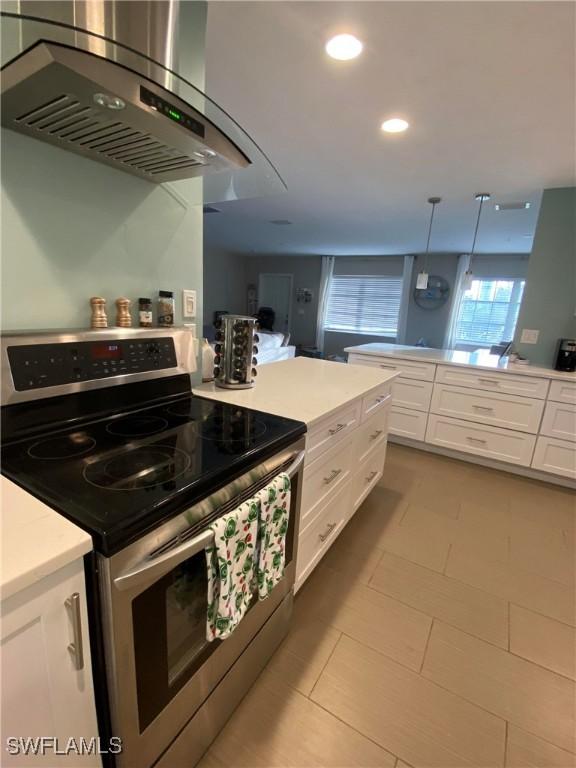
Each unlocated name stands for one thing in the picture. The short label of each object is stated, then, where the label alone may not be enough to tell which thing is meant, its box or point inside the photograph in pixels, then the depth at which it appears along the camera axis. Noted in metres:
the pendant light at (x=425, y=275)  3.22
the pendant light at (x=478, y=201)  3.01
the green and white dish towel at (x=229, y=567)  0.80
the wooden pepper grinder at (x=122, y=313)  1.20
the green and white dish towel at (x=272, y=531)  0.95
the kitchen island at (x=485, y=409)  2.65
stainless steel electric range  0.65
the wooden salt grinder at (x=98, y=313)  1.13
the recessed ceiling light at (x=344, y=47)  1.38
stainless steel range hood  0.67
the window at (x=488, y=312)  5.94
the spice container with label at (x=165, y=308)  1.34
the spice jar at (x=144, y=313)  1.27
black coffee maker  2.75
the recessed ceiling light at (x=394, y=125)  1.95
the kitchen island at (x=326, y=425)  1.33
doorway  8.32
